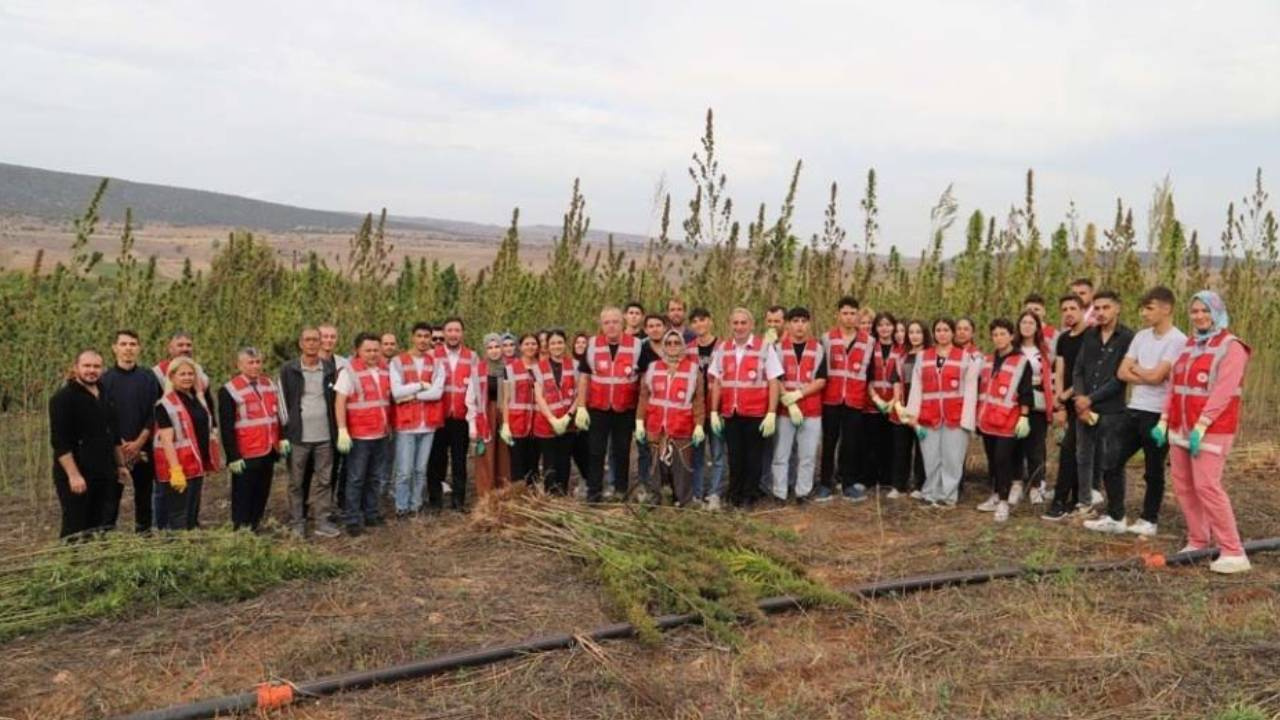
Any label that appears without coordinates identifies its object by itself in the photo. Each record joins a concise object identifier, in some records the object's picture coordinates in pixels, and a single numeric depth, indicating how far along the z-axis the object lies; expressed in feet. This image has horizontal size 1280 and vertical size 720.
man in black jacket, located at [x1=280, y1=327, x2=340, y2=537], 23.66
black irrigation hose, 13.43
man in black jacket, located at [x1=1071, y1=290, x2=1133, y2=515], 22.90
